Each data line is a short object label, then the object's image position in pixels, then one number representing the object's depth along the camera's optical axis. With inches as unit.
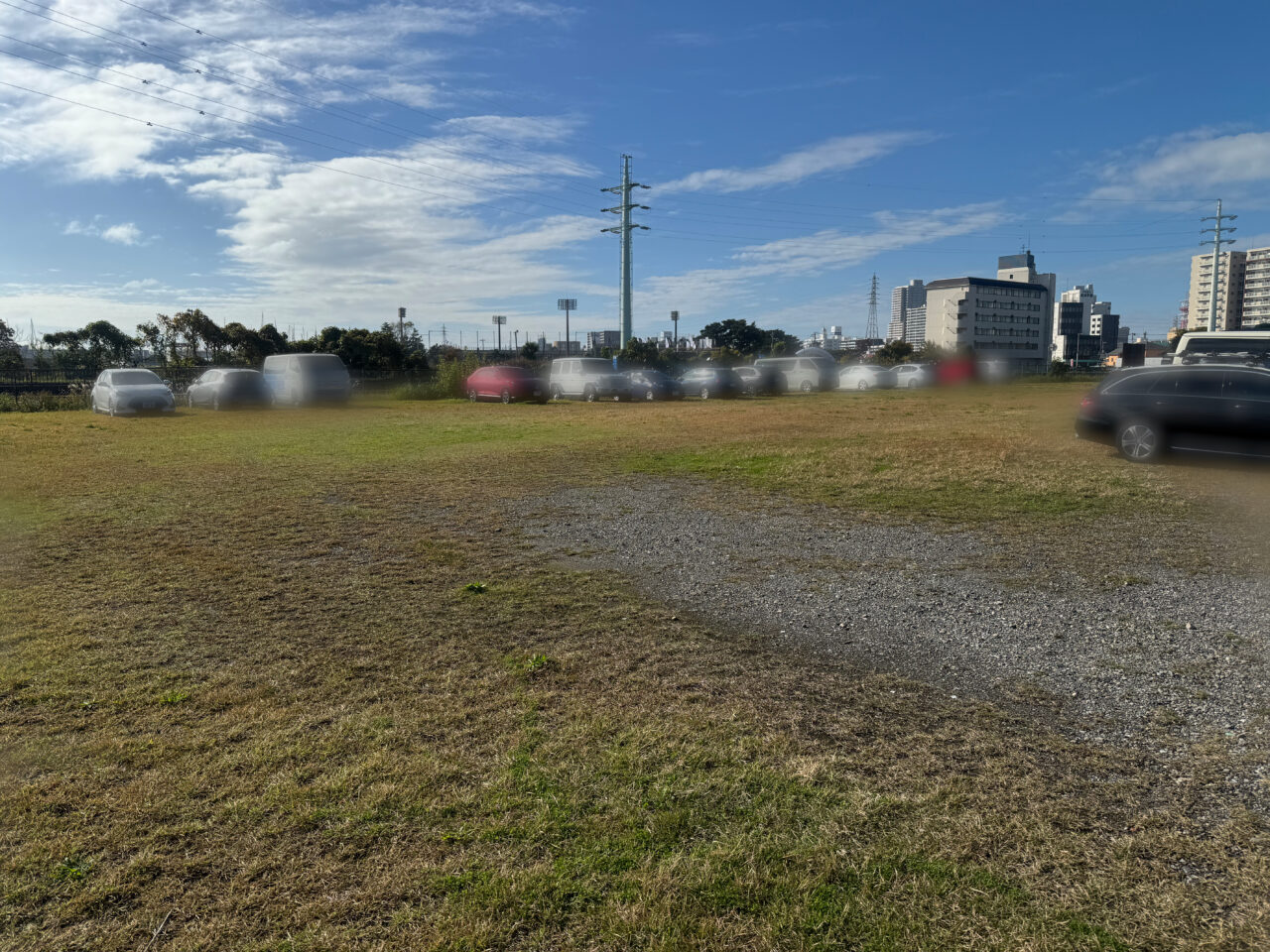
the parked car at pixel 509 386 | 1190.9
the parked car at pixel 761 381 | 1398.9
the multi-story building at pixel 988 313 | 3750.0
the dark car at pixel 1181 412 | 438.0
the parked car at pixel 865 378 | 1606.8
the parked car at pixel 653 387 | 1277.1
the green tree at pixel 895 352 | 2805.1
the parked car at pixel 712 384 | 1346.0
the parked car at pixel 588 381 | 1245.7
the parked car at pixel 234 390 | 1007.0
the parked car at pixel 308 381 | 991.0
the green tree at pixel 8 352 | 1588.3
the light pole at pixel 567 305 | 3235.7
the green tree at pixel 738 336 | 3727.9
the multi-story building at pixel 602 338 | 5900.6
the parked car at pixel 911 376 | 1460.4
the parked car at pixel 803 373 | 1531.7
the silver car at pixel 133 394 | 969.5
